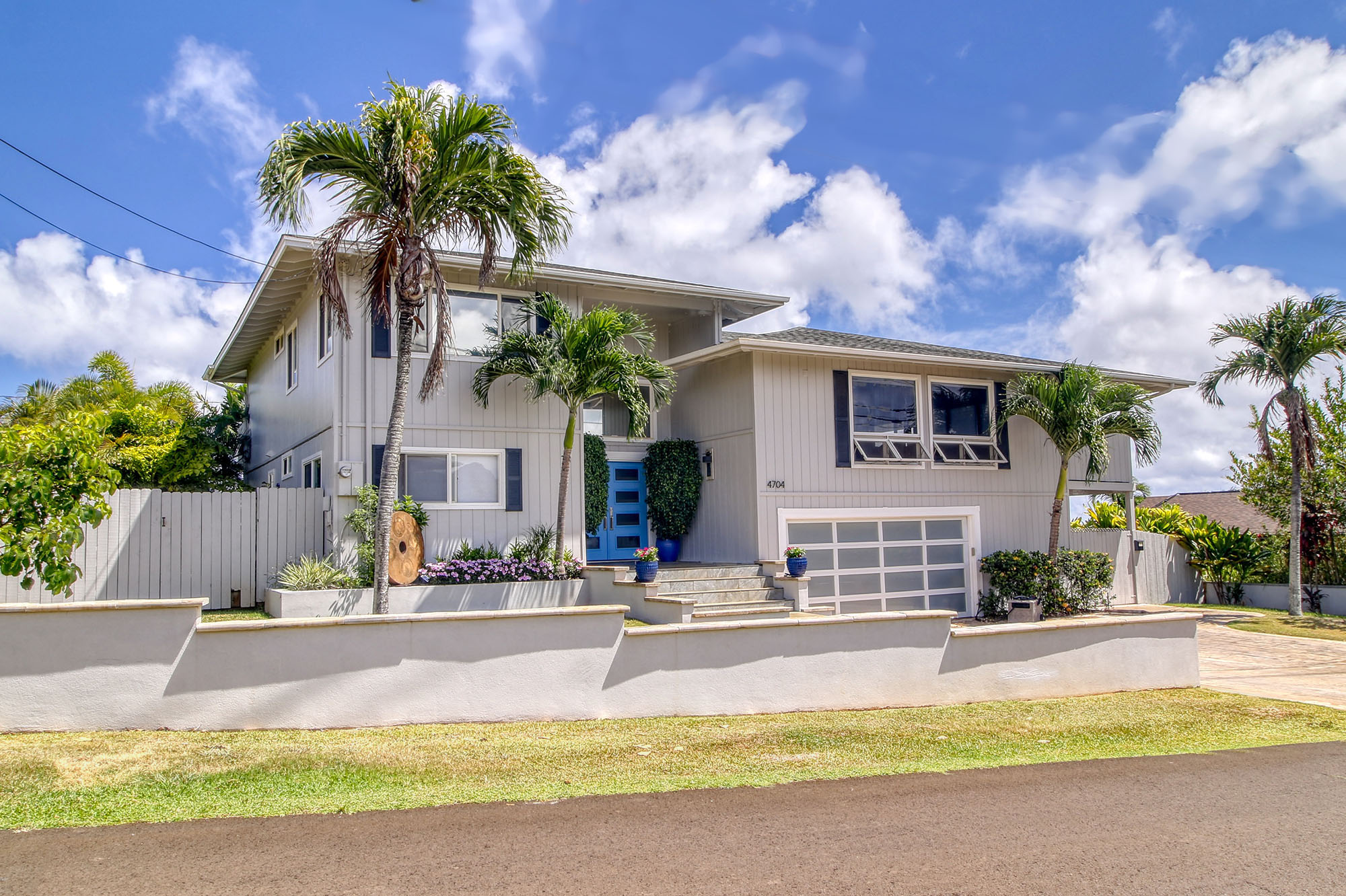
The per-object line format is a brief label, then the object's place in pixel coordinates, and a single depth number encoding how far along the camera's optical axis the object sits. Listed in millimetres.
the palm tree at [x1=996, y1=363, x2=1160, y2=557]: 17328
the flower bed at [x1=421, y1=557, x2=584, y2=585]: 13258
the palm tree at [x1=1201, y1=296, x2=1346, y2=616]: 18312
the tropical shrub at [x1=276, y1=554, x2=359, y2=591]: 12336
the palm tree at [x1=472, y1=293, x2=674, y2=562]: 13594
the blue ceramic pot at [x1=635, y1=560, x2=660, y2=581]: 13797
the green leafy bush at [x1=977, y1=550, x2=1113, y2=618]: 17938
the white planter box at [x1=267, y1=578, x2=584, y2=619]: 11992
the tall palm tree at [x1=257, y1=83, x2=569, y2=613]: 10164
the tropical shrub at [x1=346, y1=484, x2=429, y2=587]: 12938
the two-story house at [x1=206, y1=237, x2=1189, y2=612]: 14023
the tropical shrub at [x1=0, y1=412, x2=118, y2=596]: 7203
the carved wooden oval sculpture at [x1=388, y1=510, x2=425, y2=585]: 12891
